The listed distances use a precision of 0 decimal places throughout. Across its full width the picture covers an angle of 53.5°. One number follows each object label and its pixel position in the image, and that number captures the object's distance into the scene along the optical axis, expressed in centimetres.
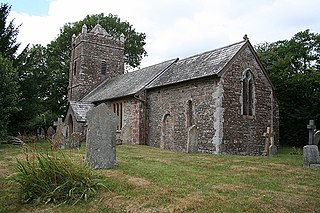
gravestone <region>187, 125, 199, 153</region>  1580
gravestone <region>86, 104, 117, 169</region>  925
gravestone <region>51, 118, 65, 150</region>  1656
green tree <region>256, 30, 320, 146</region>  2588
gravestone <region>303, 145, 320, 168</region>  1121
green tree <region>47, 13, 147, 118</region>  4072
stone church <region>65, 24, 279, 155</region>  1712
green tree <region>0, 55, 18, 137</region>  1734
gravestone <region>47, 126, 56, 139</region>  2546
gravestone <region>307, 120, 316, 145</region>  1229
